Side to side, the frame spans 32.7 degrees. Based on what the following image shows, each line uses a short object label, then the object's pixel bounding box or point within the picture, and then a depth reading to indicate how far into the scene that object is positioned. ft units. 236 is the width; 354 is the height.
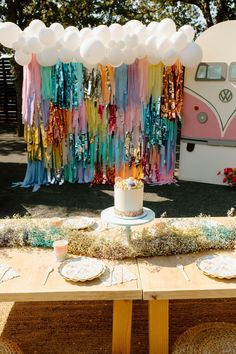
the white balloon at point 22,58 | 16.44
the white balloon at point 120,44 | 15.69
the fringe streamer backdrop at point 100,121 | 17.69
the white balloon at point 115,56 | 15.78
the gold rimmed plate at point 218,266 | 7.46
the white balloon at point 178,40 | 15.93
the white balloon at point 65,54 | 16.17
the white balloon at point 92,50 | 15.28
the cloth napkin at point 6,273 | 7.45
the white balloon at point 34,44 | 15.88
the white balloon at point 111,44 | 15.70
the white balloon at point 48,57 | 16.11
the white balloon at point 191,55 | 16.56
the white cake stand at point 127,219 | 7.89
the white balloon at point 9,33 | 15.66
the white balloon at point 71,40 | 15.87
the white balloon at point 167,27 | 15.87
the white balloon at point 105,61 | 16.19
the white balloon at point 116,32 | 15.71
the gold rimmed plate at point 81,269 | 7.34
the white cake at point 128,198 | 8.05
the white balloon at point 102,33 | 15.44
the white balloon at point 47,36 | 15.55
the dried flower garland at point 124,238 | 8.36
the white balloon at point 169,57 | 16.22
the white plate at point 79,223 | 9.54
